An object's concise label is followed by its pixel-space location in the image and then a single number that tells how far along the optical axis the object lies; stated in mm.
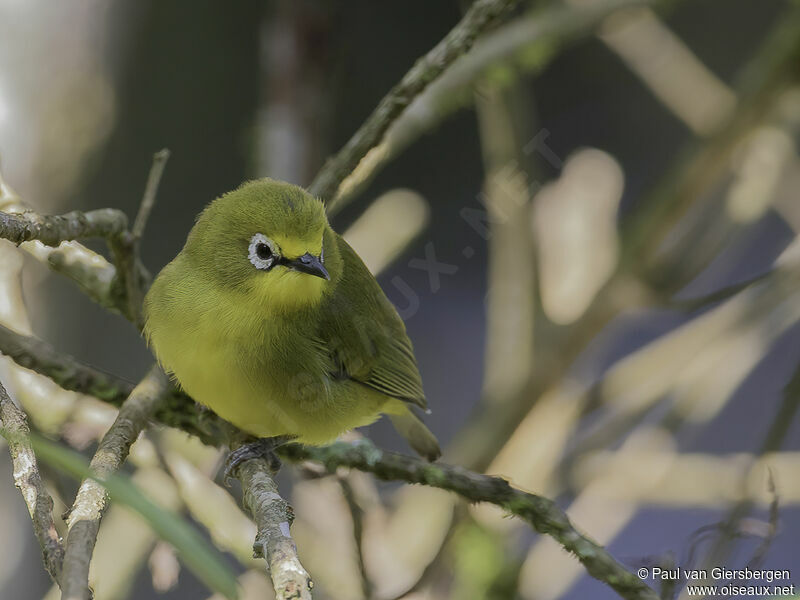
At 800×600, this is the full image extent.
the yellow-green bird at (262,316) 4973
